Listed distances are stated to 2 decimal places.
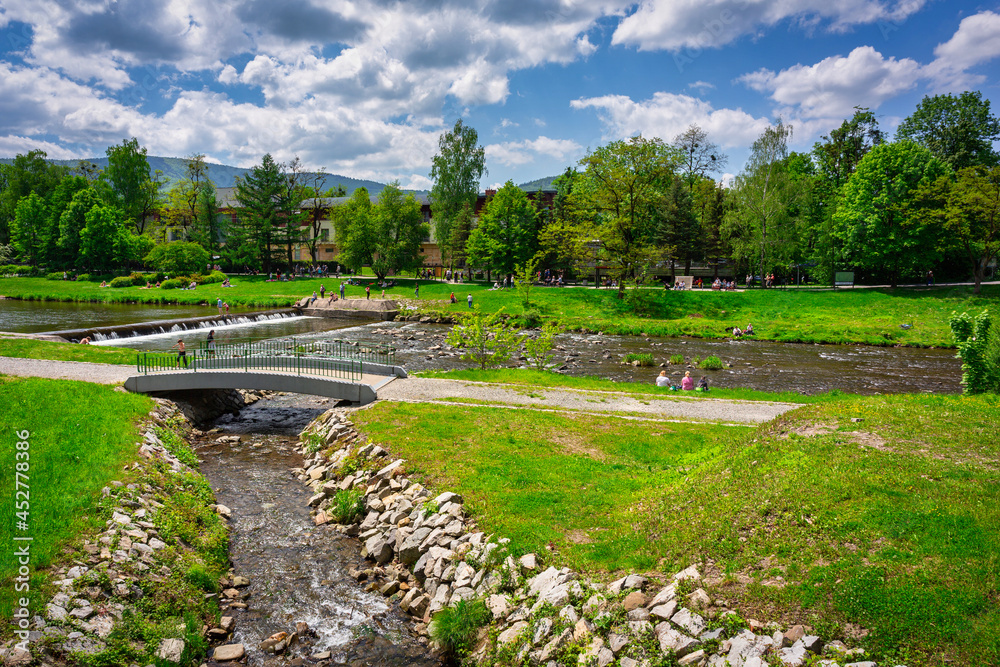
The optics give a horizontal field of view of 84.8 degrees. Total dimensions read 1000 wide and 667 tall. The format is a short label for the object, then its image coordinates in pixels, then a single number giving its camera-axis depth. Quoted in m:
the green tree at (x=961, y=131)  61.69
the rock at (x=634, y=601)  8.16
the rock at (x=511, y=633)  8.77
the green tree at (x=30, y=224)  88.00
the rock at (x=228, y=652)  9.34
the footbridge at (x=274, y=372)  21.70
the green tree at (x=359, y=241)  75.12
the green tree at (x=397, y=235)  73.88
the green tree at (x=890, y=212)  53.23
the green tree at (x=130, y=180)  91.44
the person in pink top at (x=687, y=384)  24.75
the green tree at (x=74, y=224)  79.69
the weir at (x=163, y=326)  37.47
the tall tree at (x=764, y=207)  62.69
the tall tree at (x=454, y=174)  78.62
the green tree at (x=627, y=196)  57.66
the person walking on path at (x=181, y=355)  24.03
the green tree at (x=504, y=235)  68.44
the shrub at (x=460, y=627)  9.37
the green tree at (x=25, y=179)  98.44
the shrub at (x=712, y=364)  33.72
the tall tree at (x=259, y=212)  81.62
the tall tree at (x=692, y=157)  73.38
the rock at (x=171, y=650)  8.87
